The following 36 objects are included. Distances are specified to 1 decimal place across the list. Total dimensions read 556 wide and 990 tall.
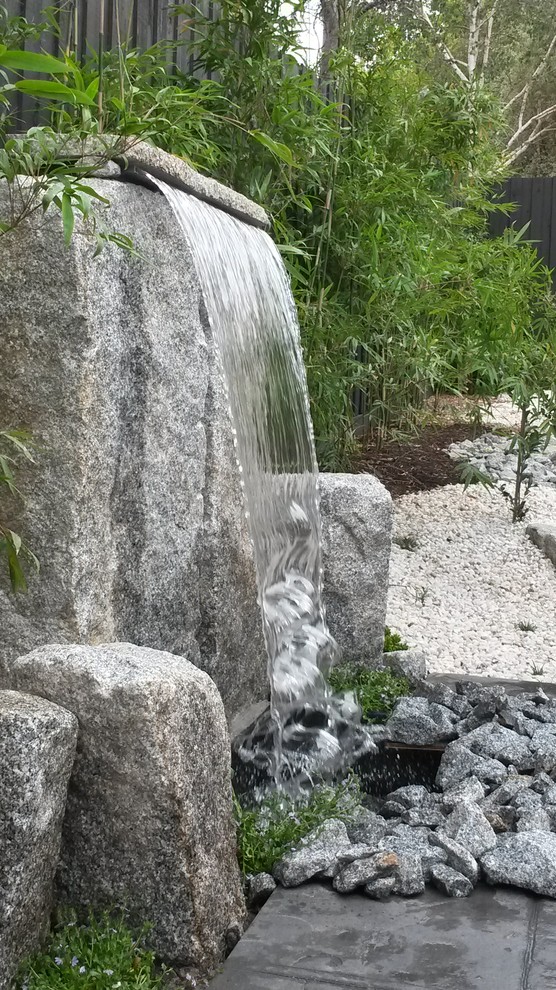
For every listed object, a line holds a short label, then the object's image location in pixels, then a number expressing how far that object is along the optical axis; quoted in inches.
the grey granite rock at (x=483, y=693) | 119.5
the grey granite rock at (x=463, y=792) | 92.4
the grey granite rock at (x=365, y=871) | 78.7
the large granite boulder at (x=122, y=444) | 77.3
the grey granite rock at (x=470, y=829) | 84.8
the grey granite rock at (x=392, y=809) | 94.1
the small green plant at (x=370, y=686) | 123.3
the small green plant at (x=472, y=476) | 220.3
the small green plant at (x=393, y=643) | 150.3
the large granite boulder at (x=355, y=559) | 131.7
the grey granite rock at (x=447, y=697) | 121.2
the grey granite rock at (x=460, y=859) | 80.4
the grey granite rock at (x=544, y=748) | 103.0
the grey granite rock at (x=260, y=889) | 80.0
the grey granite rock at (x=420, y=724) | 111.6
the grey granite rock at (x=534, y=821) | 89.0
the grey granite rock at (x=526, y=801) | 92.4
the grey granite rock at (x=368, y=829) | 88.1
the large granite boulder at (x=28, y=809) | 59.3
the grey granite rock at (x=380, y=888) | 77.8
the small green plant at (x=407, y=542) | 200.4
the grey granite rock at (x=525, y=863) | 79.4
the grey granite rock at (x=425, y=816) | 90.3
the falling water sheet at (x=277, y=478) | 103.3
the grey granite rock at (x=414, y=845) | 82.7
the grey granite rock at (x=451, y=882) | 78.7
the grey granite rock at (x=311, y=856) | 80.5
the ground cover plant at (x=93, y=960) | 62.9
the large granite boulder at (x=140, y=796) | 65.5
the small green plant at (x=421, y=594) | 175.8
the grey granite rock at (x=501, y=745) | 104.3
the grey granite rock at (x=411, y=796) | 95.9
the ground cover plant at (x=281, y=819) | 83.7
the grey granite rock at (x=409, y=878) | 78.7
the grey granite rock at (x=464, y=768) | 100.7
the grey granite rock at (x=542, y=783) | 97.7
